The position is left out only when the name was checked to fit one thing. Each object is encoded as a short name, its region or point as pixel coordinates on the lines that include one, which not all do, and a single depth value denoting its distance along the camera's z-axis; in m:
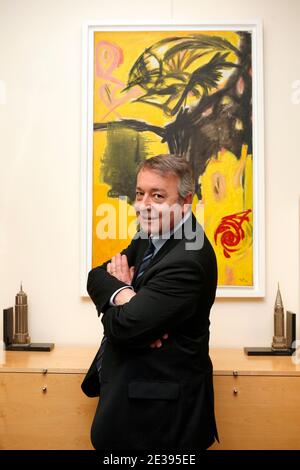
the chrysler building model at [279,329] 3.02
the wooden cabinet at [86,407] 2.68
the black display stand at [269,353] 2.97
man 2.02
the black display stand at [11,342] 3.04
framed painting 3.14
